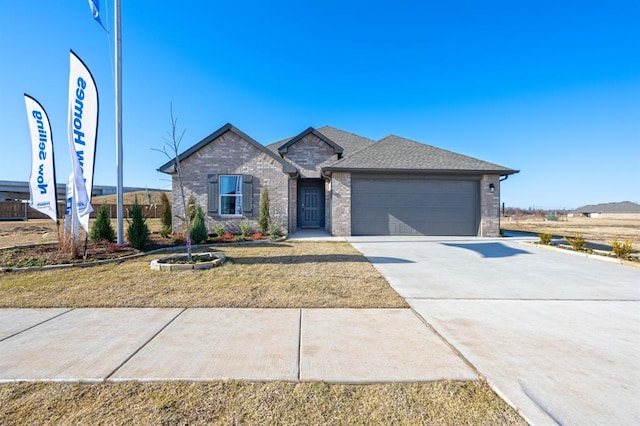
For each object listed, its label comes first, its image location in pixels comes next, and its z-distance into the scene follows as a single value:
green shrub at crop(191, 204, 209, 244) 9.78
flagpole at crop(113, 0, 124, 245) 8.52
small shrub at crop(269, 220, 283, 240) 10.92
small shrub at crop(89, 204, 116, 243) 8.77
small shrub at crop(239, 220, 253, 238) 11.05
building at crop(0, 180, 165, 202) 40.59
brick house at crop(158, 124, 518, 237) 11.98
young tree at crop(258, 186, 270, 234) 11.57
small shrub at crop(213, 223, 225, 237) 11.26
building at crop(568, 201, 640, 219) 62.53
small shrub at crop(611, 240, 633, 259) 6.96
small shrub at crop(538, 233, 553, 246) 9.39
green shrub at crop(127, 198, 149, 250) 8.27
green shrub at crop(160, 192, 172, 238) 10.90
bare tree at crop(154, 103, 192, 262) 6.17
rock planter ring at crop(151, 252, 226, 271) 5.78
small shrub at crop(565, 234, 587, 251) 8.09
